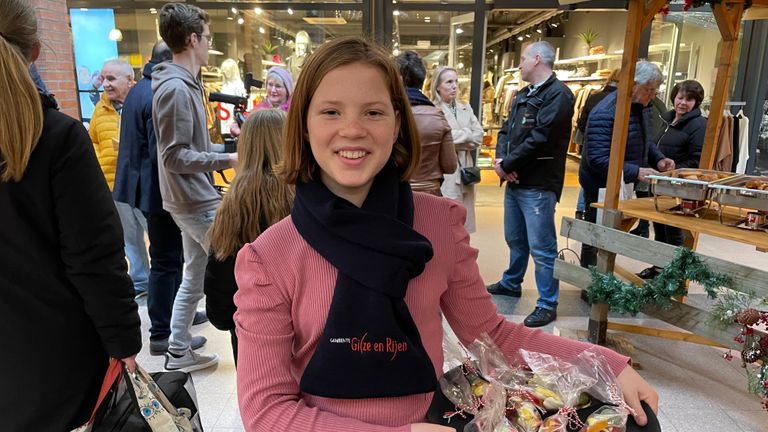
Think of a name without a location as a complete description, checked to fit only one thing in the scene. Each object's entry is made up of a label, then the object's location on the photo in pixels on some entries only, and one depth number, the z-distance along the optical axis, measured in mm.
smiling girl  871
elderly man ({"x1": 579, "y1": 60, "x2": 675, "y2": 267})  3348
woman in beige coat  3715
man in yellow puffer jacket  3422
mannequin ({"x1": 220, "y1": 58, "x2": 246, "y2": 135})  6188
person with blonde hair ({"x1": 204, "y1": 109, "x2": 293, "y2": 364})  1797
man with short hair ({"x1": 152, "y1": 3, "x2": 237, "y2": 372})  2404
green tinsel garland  2387
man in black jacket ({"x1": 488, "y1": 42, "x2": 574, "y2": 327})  3230
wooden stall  2590
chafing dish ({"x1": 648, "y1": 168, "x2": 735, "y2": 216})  2498
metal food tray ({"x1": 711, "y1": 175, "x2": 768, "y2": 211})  2254
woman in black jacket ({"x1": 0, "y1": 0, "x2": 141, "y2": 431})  1172
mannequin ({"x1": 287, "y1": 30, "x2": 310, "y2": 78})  6391
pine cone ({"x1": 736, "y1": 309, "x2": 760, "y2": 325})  2072
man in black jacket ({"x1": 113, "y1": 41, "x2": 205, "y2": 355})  2691
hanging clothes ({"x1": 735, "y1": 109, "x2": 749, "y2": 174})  5191
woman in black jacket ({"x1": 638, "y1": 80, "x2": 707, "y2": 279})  4141
